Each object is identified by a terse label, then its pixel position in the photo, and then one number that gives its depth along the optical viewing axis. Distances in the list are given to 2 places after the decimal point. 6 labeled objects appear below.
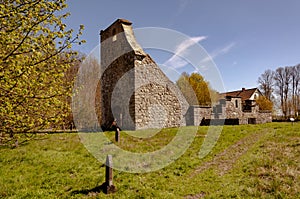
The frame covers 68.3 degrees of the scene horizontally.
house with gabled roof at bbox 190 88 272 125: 17.89
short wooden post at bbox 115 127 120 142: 10.58
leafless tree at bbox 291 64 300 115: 47.03
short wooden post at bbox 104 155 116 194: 6.11
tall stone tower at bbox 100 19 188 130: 14.73
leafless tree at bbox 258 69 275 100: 51.81
